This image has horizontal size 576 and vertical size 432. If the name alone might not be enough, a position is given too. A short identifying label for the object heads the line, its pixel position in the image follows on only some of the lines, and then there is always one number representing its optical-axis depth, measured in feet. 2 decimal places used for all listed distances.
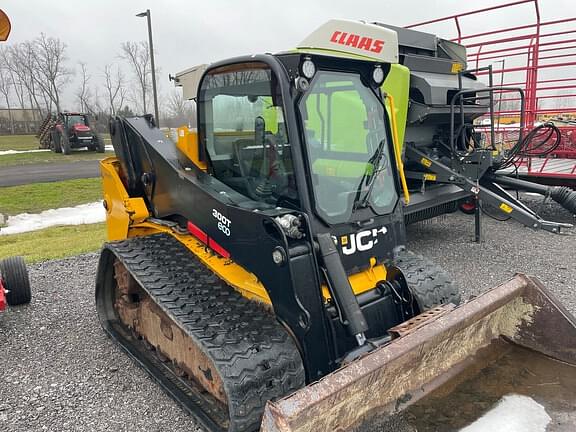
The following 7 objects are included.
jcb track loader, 7.93
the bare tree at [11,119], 141.79
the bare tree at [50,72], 155.72
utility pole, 57.72
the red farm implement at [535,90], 24.38
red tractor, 79.47
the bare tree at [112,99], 178.93
